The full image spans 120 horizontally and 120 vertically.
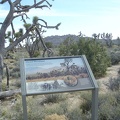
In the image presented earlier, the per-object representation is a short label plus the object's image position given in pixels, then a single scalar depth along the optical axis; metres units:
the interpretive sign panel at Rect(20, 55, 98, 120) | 2.75
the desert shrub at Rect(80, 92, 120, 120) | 3.33
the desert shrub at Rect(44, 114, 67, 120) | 2.82
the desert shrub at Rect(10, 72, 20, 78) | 9.45
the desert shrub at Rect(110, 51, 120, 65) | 12.44
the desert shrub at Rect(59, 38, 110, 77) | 8.65
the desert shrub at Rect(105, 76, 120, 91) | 5.28
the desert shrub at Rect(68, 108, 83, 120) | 3.21
